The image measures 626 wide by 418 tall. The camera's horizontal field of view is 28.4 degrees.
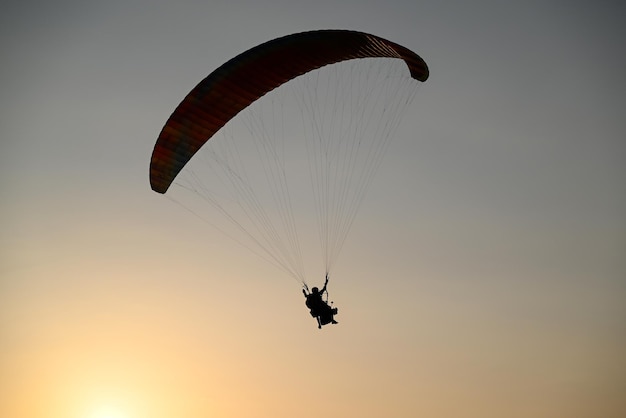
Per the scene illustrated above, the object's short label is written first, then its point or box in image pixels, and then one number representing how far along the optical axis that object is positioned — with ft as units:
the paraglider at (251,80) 137.18
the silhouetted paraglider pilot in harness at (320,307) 141.69
